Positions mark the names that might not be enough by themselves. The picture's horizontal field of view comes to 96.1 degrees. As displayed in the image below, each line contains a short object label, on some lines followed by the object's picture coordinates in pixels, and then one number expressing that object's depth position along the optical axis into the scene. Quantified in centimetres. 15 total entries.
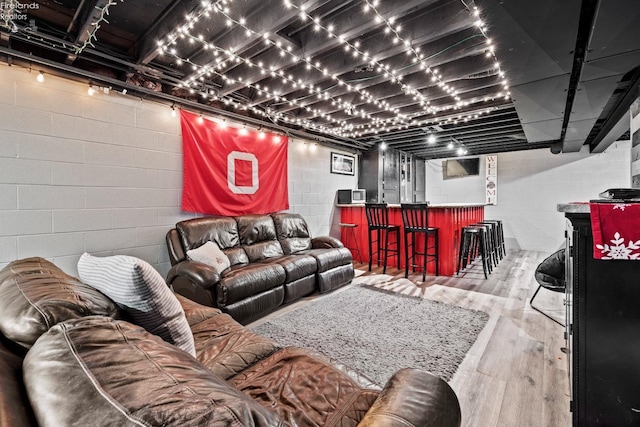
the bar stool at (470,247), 442
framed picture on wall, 586
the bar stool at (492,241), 493
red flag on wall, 353
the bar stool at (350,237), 575
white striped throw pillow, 112
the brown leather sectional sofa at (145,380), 51
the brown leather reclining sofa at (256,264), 266
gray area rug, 213
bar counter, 450
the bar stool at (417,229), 427
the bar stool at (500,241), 579
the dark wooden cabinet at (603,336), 132
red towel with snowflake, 128
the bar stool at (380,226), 464
